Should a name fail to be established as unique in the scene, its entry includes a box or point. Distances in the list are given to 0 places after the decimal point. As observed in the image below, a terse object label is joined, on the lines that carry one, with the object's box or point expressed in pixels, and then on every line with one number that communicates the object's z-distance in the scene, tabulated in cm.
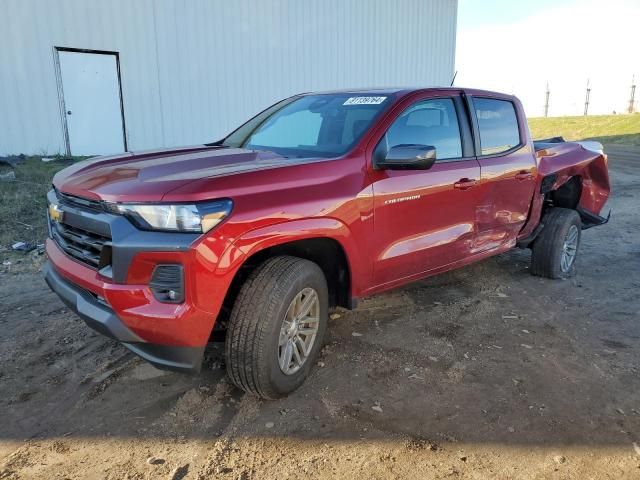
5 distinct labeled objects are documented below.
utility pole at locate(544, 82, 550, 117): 4491
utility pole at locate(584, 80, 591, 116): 4219
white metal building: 997
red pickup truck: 242
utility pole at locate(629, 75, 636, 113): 3956
